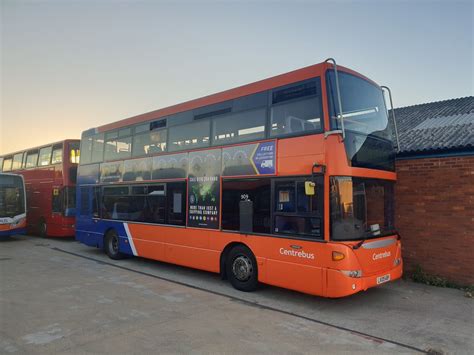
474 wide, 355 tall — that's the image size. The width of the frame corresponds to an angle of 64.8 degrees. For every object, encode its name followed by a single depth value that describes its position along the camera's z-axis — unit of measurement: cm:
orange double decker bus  607
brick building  774
